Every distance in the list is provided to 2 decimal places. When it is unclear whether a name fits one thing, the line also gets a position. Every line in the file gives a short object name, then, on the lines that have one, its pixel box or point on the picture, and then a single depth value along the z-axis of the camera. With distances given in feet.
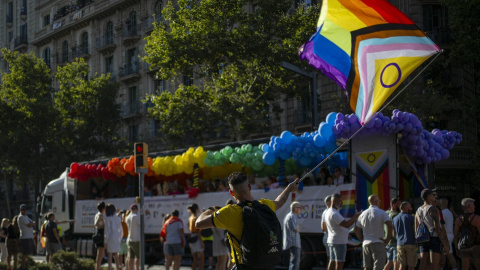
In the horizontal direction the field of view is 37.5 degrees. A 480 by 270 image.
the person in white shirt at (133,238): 52.11
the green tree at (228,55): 92.43
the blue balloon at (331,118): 51.11
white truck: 50.98
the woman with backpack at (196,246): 53.16
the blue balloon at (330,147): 51.06
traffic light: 47.96
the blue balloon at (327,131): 51.11
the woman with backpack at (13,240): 56.24
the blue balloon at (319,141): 51.08
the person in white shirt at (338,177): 52.60
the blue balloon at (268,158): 55.26
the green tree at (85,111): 125.70
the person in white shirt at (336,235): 37.88
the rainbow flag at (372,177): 49.75
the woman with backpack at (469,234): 38.50
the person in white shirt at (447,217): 43.80
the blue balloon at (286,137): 53.93
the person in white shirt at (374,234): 36.58
